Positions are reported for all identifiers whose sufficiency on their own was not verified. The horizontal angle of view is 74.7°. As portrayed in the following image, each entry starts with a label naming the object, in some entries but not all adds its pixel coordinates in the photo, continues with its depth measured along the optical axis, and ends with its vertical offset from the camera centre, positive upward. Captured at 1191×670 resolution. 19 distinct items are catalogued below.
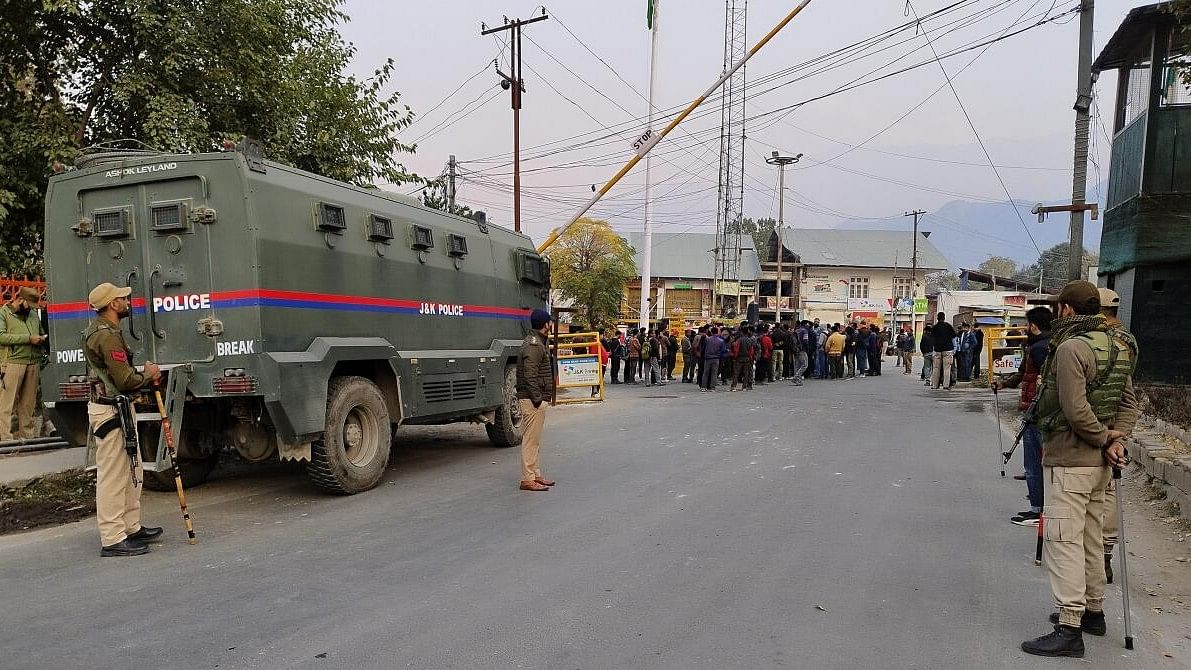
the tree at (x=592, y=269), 45.88 +1.47
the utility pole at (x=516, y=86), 24.06 +6.48
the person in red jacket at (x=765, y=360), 22.88 -1.96
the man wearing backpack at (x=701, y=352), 21.28 -1.64
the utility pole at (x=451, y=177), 35.53 +5.36
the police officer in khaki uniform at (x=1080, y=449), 4.13 -0.83
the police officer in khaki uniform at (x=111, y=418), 5.70 -0.93
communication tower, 36.34 +5.70
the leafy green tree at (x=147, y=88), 10.54 +3.03
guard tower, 12.48 +1.41
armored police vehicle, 6.77 -0.10
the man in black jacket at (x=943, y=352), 20.19 -1.51
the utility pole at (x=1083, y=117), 14.08 +3.23
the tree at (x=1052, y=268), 85.06 +3.15
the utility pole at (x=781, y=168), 45.75 +7.49
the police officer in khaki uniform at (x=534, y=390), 8.20 -1.05
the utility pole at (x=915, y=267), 55.69 +1.99
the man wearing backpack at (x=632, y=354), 23.97 -1.85
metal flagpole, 28.12 +2.27
